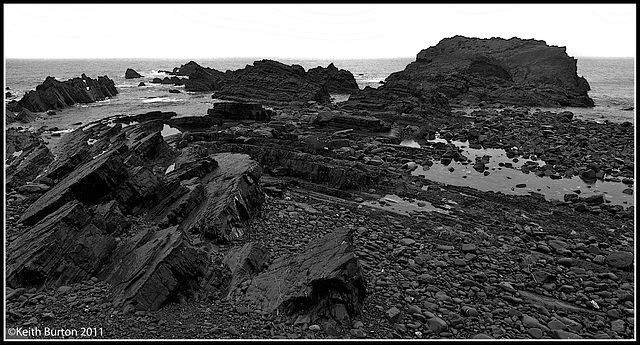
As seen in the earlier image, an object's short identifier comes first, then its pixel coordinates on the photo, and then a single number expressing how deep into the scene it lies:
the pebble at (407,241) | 14.82
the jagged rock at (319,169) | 21.47
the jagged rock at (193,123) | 37.28
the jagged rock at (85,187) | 13.91
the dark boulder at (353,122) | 37.34
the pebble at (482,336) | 9.80
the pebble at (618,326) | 10.24
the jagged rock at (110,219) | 13.18
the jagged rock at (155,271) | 10.06
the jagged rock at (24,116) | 43.41
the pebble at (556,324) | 10.27
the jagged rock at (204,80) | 81.25
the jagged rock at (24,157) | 21.00
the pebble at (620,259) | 13.38
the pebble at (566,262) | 13.62
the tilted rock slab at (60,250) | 10.78
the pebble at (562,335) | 9.93
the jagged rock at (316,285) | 10.06
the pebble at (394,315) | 10.21
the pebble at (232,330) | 9.40
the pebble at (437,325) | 9.97
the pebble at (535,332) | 9.96
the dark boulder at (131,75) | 119.72
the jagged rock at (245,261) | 11.55
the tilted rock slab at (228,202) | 14.14
